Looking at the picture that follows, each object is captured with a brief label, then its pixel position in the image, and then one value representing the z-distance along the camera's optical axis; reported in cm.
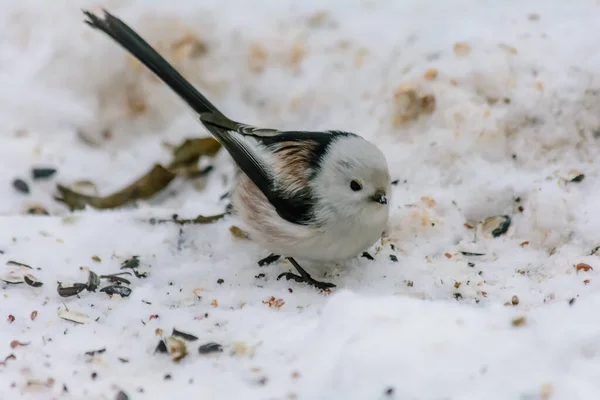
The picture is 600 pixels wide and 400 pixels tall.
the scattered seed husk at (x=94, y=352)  244
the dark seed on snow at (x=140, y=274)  316
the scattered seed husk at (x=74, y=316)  271
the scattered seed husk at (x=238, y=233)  344
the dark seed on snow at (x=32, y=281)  301
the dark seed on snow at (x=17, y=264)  313
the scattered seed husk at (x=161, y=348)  244
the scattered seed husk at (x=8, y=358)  234
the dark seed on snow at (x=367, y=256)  316
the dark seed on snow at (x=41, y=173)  413
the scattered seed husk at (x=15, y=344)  245
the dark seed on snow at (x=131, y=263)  324
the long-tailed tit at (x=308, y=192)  289
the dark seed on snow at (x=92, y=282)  302
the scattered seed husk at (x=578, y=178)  326
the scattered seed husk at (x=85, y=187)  413
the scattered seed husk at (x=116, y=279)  309
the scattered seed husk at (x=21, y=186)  402
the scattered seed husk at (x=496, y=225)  321
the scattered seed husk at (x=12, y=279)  301
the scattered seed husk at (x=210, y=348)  239
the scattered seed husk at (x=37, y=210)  384
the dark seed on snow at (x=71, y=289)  296
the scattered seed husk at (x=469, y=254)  311
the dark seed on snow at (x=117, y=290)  298
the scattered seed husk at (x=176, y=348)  238
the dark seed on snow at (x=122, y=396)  216
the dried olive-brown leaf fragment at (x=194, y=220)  356
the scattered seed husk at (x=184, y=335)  249
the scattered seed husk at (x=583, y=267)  275
